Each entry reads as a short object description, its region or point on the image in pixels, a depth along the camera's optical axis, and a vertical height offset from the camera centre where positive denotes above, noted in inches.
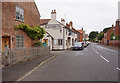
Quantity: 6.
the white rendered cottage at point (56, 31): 1052.5 +94.2
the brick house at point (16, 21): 378.9 +80.4
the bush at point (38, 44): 543.7 -13.0
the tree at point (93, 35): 4893.0 +265.6
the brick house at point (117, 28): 1934.8 +226.1
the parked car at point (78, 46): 1029.8 -43.6
